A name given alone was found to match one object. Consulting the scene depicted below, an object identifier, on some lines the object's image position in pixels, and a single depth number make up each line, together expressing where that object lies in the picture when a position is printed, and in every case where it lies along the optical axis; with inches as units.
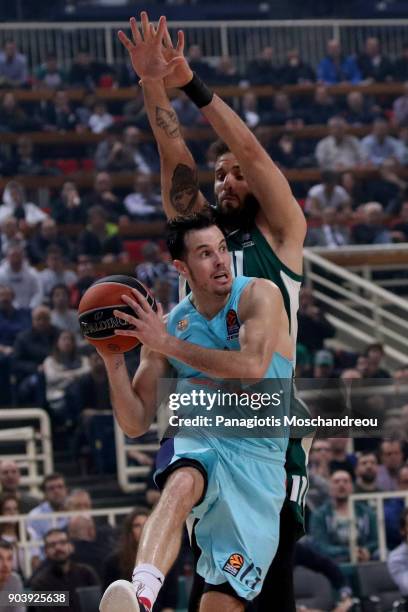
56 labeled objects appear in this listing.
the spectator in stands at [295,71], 788.0
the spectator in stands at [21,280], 538.0
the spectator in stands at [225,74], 775.1
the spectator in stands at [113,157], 673.0
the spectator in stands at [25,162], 665.6
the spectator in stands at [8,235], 564.7
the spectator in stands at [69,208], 620.1
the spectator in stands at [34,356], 492.7
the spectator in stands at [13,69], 731.4
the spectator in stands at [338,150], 708.0
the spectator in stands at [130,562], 370.3
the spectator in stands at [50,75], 742.5
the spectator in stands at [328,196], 639.8
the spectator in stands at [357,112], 767.7
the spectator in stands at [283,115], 746.2
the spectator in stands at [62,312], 518.9
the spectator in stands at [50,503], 413.7
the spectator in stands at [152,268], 547.5
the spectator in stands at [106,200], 629.3
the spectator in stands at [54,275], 549.6
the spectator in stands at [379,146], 716.7
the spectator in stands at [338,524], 420.8
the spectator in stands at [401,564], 389.4
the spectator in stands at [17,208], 604.2
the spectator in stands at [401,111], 764.6
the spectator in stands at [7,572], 342.0
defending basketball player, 235.3
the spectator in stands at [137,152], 684.7
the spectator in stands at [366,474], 439.8
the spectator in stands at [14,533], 393.1
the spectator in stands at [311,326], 532.4
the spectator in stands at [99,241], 590.2
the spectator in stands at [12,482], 417.7
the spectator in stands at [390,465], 445.7
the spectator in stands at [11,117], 693.3
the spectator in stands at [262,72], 784.3
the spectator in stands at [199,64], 756.0
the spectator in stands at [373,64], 817.5
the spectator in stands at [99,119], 714.2
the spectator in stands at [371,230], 628.1
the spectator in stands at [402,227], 634.2
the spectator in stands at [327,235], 617.0
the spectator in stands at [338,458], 444.8
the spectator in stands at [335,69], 809.5
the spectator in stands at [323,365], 498.3
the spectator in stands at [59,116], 711.1
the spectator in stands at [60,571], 355.6
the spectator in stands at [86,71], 749.3
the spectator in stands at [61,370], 489.7
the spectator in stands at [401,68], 821.2
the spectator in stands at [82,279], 538.9
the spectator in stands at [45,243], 574.2
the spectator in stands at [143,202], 645.3
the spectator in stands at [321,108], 760.3
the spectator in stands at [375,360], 506.9
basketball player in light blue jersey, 210.2
